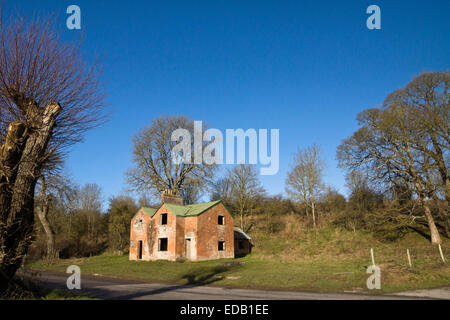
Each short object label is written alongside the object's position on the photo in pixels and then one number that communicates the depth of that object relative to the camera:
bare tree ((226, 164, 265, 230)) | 42.56
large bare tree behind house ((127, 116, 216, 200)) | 36.09
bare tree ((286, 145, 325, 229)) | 36.38
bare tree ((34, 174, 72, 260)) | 28.16
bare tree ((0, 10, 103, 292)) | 6.46
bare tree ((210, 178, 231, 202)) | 48.78
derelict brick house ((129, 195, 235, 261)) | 27.78
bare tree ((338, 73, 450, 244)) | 22.75
